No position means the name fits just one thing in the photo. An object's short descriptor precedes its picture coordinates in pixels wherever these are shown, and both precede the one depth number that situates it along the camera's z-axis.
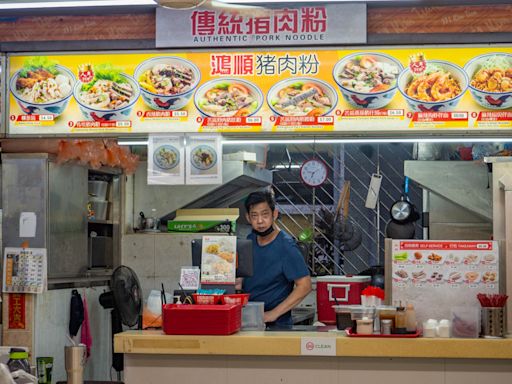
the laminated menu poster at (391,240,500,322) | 5.07
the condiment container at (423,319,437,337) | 4.86
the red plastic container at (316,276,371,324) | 7.56
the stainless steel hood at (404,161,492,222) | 8.50
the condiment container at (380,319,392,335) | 4.80
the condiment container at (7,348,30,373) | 4.27
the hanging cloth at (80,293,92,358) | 8.00
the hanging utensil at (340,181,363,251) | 8.51
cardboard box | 8.60
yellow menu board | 5.84
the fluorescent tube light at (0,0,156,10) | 5.37
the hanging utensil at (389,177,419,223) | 8.16
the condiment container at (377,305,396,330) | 4.85
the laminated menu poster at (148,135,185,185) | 6.13
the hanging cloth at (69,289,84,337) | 7.75
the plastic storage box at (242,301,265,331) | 5.23
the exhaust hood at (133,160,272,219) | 8.95
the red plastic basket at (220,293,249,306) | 5.05
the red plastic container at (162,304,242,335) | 4.85
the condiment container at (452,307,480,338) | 4.85
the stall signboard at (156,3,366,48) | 5.87
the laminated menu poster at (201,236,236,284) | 5.50
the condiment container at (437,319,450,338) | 4.84
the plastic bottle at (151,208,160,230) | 9.07
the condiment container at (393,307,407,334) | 4.82
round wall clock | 7.81
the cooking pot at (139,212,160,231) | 9.07
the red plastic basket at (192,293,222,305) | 5.04
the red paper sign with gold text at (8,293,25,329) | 6.79
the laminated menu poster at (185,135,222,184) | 6.11
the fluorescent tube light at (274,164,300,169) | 9.55
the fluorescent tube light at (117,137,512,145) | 5.94
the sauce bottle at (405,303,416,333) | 4.84
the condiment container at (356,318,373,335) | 4.83
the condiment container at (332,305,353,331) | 5.08
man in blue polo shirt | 6.21
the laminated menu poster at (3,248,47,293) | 6.68
